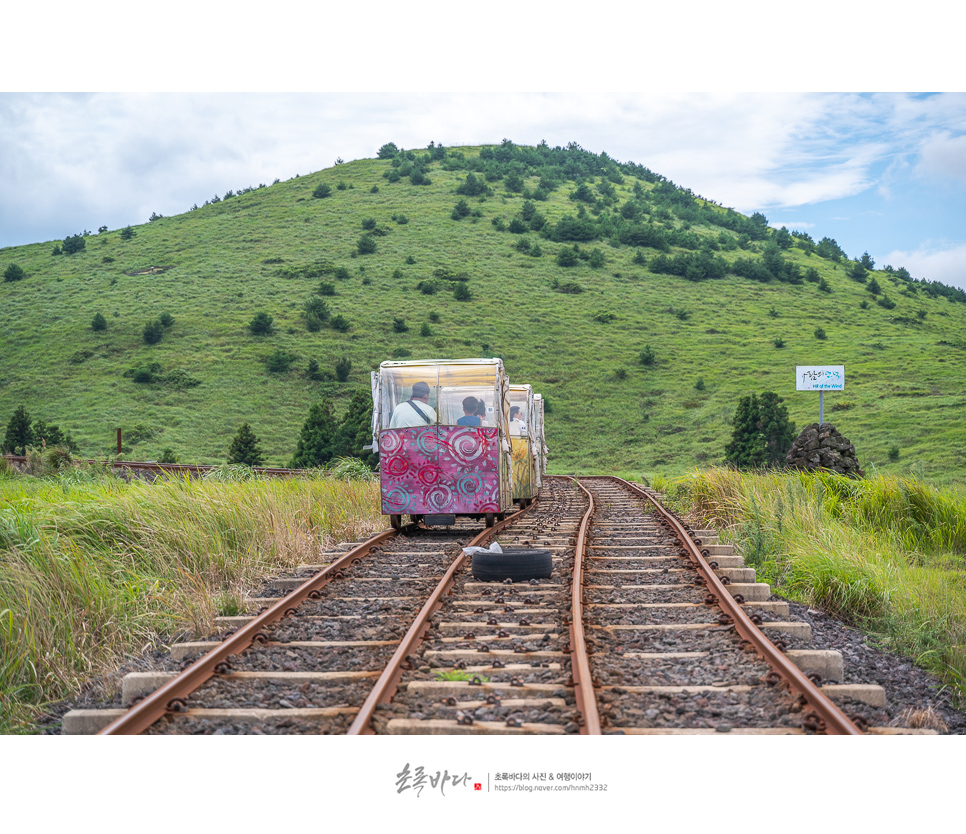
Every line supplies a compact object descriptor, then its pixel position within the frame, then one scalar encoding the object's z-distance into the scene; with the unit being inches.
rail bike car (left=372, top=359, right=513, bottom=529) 483.8
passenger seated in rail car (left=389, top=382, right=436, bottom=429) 490.9
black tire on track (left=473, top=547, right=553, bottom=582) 346.6
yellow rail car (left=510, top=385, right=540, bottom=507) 669.3
